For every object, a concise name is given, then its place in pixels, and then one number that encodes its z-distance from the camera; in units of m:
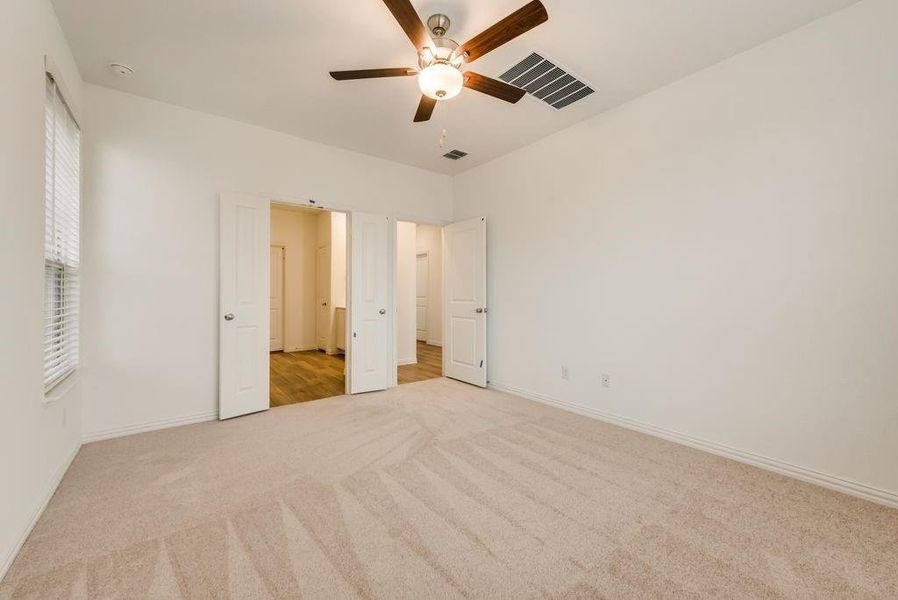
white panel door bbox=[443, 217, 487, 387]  4.71
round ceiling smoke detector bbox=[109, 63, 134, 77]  2.78
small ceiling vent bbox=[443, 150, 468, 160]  4.47
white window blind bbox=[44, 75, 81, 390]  2.25
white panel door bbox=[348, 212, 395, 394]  4.38
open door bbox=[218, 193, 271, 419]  3.52
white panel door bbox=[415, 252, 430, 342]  8.48
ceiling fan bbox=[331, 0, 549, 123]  1.79
